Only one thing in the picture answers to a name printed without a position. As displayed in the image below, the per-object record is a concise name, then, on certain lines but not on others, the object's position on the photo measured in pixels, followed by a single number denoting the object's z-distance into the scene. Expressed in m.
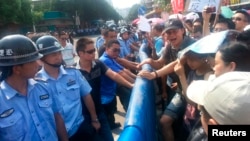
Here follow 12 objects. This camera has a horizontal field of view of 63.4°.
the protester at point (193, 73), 1.80
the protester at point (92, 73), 2.28
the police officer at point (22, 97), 1.47
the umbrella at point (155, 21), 4.45
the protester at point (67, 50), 4.21
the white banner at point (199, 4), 3.00
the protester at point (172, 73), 2.14
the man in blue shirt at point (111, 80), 2.79
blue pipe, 1.27
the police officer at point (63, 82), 1.94
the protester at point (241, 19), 2.88
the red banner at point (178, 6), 4.95
